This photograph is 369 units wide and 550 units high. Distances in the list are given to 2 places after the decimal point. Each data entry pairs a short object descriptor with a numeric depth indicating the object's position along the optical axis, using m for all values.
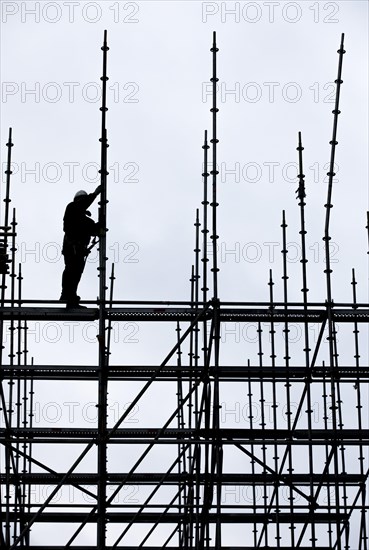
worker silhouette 18.70
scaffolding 18.03
